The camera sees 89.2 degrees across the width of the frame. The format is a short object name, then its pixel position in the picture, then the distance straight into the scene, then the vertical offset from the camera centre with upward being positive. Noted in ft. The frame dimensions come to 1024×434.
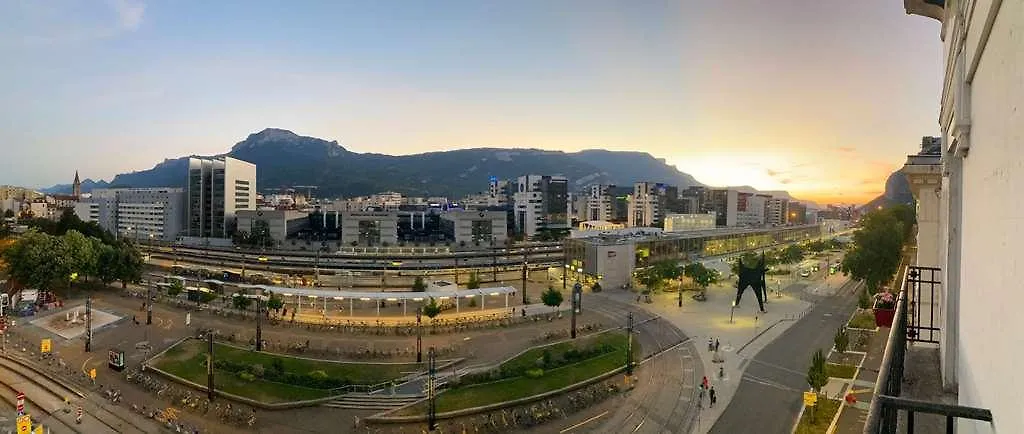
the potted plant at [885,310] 59.88 -10.71
